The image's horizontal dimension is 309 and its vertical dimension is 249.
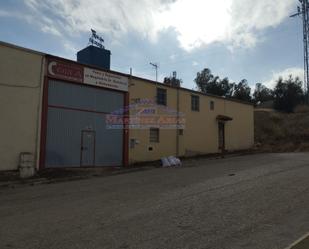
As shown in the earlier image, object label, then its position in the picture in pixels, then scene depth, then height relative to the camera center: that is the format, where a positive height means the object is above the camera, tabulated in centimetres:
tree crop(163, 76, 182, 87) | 2203 +581
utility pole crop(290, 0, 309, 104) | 2610 +1383
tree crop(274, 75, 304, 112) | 3542 +736
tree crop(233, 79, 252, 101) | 4313 +1019
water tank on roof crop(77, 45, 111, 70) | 1526 +555
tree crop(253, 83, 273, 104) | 5147 +1095
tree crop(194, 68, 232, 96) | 4364 +1132
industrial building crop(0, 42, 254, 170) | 1131 +159
